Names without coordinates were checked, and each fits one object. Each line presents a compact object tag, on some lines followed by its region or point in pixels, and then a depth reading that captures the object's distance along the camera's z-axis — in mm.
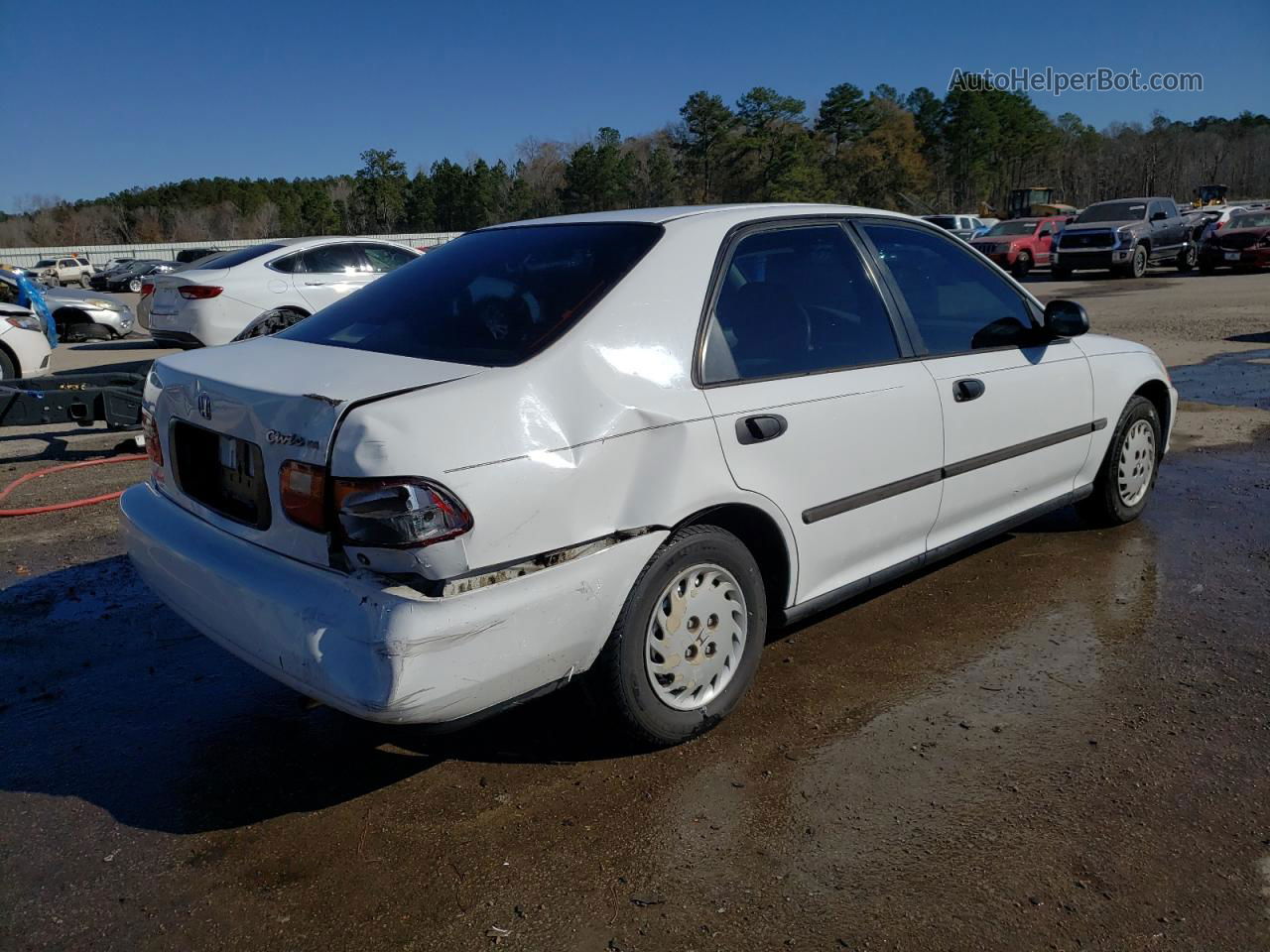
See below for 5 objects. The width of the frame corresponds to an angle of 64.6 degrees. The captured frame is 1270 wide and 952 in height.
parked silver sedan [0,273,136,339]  18047
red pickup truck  27359
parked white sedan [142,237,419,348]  10969
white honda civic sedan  2467
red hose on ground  5863
